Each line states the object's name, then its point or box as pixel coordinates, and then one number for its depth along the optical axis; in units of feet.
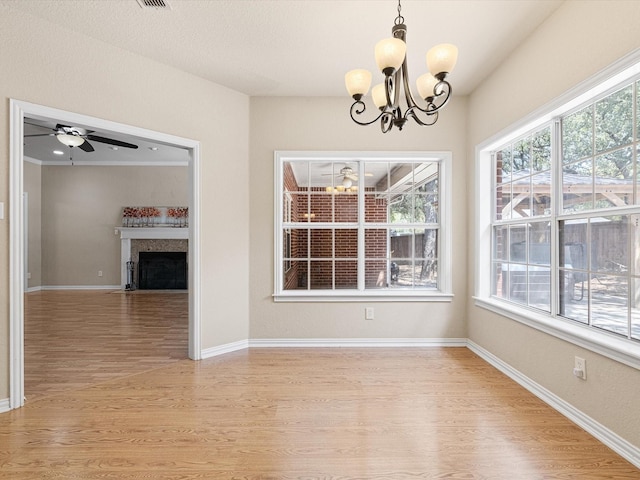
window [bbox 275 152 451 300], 12.43
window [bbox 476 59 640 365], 6.20
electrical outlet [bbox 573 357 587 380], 6.77
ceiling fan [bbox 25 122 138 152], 15.08
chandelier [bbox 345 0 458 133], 5.48
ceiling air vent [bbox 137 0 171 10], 7.37
